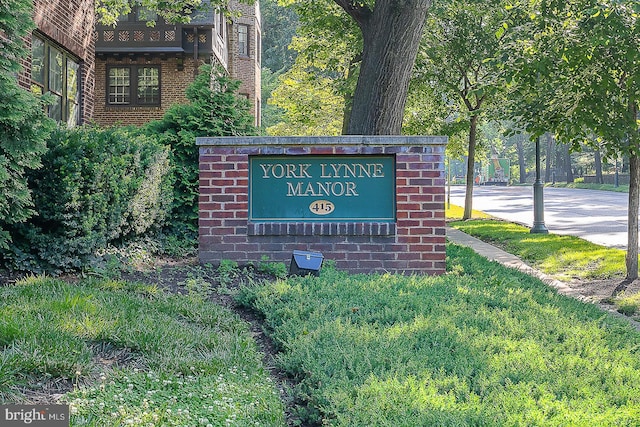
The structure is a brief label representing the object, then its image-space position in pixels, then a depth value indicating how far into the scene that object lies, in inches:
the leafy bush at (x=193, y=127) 366.3
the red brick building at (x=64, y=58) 432.5
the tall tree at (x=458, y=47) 753.0
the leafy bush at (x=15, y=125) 210.2
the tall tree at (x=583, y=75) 308.8
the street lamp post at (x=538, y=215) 638.5
